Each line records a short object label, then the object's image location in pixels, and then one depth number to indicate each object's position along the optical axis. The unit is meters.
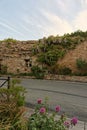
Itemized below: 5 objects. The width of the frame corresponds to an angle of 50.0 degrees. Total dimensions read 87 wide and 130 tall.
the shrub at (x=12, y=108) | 1.37
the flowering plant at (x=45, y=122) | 1.46
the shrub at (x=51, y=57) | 6.12
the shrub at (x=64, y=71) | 5.79
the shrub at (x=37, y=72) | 6.09
